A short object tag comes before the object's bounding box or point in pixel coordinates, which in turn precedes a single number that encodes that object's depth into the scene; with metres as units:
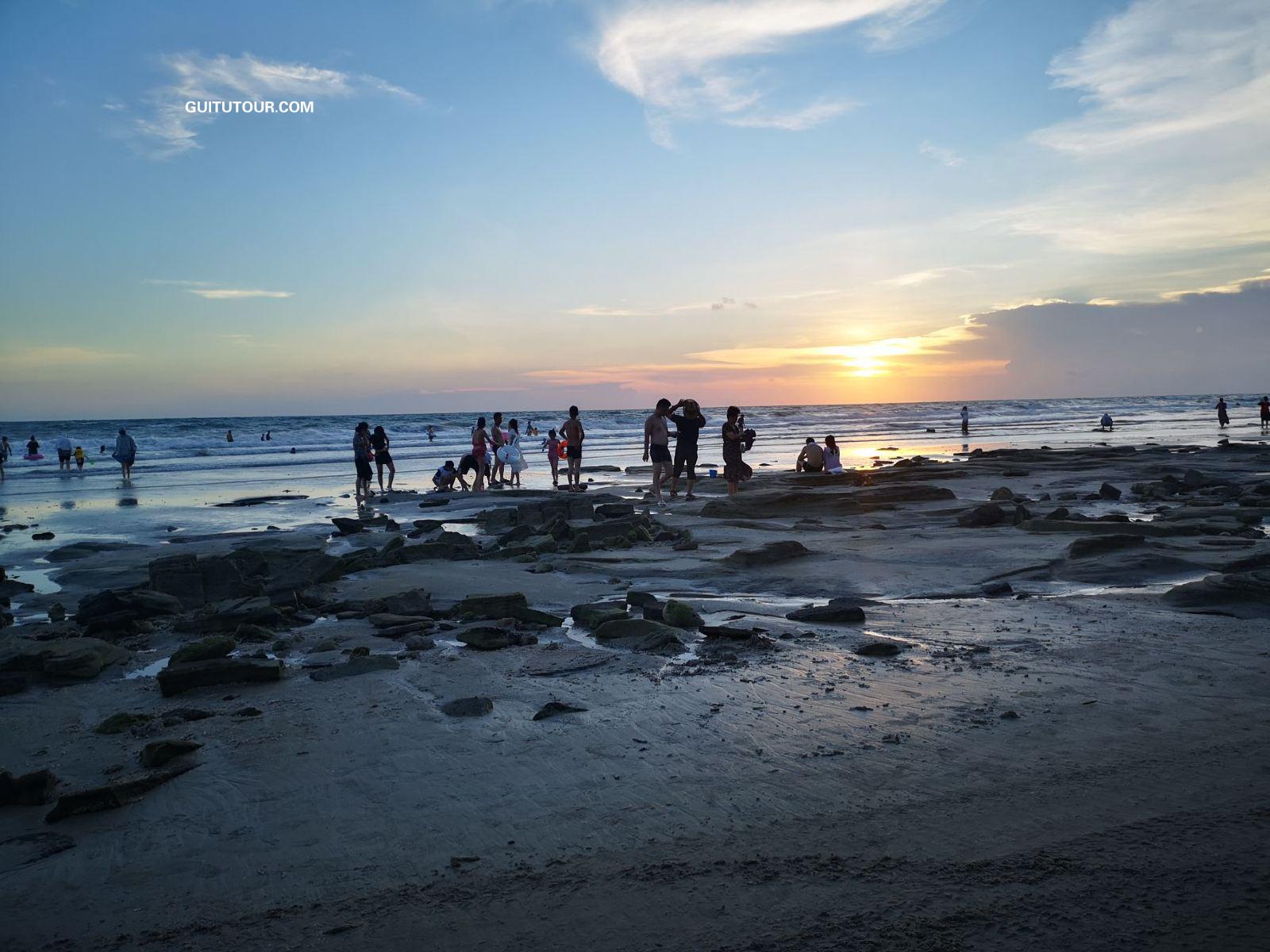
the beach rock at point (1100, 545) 9.71
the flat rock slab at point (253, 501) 22.34
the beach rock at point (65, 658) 6.71
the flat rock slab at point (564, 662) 6.33
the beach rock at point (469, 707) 5.40
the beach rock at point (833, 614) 7.48
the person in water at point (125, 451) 31.16
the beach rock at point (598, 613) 7.62
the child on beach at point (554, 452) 24.37
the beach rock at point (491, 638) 7.11
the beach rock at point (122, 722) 5.40
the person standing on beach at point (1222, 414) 46.41
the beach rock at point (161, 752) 4.72
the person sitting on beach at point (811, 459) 21.59
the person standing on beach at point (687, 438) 18.52
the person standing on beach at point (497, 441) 24.47
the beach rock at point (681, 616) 7.45
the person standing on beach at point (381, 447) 23.20
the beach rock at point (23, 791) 4.29
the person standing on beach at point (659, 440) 18.69
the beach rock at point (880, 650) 6.32
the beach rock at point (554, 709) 5.28
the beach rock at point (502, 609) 8.07
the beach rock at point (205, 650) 6.68
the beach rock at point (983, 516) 12.78
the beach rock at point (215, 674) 6.19
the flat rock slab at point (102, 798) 4.11
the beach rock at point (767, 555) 10.60
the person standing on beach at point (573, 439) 22.45
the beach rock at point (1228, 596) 7.00
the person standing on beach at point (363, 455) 21.70
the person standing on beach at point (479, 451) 23.28
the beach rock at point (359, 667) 6.43
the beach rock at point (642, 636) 6.73
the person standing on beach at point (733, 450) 18.31
